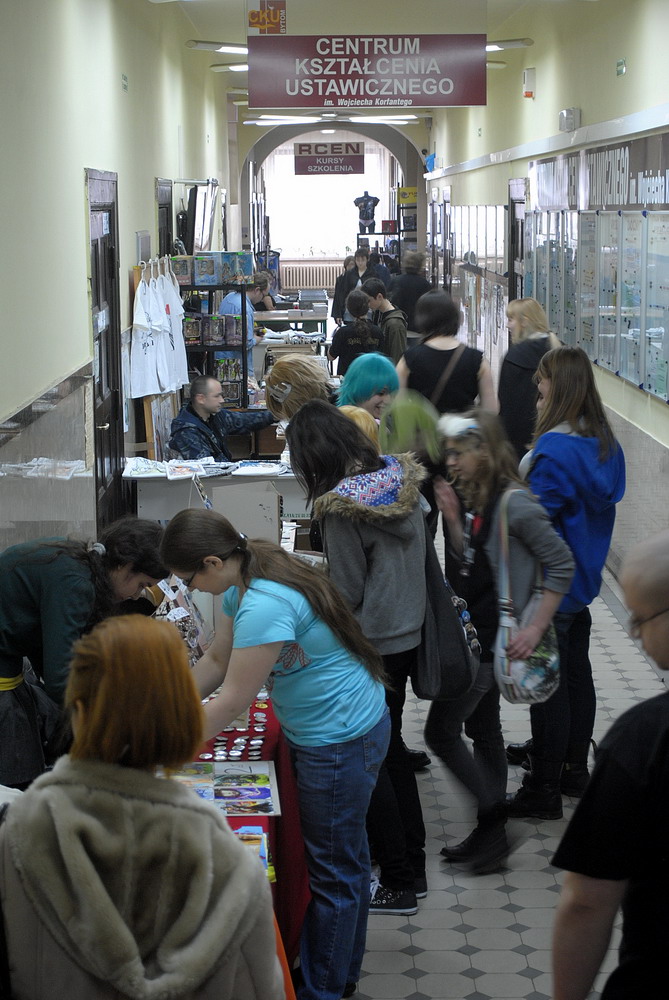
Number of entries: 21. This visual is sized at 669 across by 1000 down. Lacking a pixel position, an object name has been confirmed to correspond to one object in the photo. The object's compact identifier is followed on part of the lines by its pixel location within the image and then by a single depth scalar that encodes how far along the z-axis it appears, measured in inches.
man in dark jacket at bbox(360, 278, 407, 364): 350.6
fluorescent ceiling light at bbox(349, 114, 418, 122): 784.3
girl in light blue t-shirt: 102.8
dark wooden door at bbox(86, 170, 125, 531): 257.9
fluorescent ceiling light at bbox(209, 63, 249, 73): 485.5
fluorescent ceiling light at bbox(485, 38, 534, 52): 403.7
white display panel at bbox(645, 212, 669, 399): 233.5
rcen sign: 1204.5
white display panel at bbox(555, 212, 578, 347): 336.2
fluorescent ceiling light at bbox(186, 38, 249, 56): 387.5
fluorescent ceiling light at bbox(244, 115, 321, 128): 850.9
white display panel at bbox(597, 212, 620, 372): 282.7
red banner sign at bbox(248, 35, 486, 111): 318.7
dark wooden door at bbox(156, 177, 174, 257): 383.2
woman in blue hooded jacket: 149.6
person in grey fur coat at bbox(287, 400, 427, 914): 123.0
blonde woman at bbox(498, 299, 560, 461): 235.8
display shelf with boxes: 366.6
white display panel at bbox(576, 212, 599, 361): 308.2
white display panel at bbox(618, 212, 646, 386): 256.2
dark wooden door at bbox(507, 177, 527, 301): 443.5
